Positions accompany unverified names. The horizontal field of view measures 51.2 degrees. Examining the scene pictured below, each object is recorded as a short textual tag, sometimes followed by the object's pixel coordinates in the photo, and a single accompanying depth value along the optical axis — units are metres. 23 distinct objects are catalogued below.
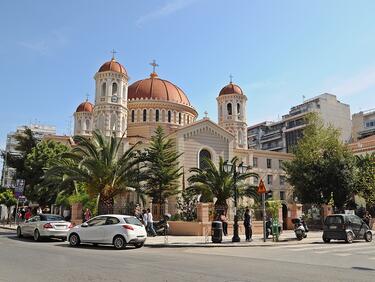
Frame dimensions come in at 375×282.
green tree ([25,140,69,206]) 37.50
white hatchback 15.49
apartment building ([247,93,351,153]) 77.38
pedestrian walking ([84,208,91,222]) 24.34
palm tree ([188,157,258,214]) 27.59
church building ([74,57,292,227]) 42.94
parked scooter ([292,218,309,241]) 20.67
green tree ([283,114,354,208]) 34.59
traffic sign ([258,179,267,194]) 20.02
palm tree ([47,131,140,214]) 23.52
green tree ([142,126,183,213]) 31.83
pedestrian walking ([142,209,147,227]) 22.67
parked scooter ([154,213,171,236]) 23.74
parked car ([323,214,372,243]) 19.50
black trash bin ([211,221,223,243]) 18.84
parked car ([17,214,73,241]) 18.59
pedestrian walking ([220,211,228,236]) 22.81
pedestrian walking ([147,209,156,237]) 22.81
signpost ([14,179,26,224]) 30.70
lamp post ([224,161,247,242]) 19.38
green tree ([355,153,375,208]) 32.09
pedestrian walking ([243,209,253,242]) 19.70
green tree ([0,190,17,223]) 44.28
